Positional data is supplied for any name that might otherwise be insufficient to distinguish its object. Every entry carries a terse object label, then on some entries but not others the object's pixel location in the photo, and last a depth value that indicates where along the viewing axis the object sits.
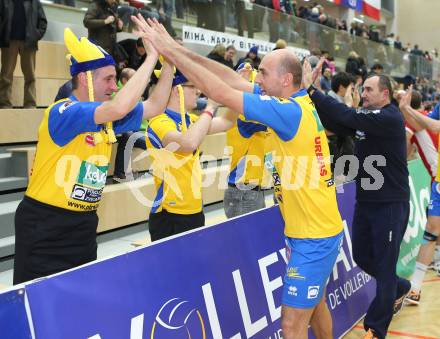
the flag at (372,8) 30.66
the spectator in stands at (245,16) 13.09
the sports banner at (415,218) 6.20
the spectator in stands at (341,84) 6.80
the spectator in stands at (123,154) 7.16
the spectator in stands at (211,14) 11.64
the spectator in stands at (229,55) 10.70
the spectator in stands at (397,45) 26.01
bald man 2.97
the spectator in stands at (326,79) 9.62
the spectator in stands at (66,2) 9.66
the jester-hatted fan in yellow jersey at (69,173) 2.99
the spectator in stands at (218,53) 10.41
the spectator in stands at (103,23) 8.06
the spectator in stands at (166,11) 10.36
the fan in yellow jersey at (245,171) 4.79
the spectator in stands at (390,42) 24.28
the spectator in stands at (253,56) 10.30
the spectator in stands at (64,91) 5.63
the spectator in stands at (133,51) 8.75
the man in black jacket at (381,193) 4.16
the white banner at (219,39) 11.06
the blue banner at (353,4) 27.39
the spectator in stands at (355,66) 13.72
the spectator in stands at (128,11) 9.65
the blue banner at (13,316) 2.00
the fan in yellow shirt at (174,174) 3.86
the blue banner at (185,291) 2.26
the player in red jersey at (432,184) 5.26
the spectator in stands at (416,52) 27.34
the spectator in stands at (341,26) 21.31
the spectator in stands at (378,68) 15.88
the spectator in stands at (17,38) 7.02
